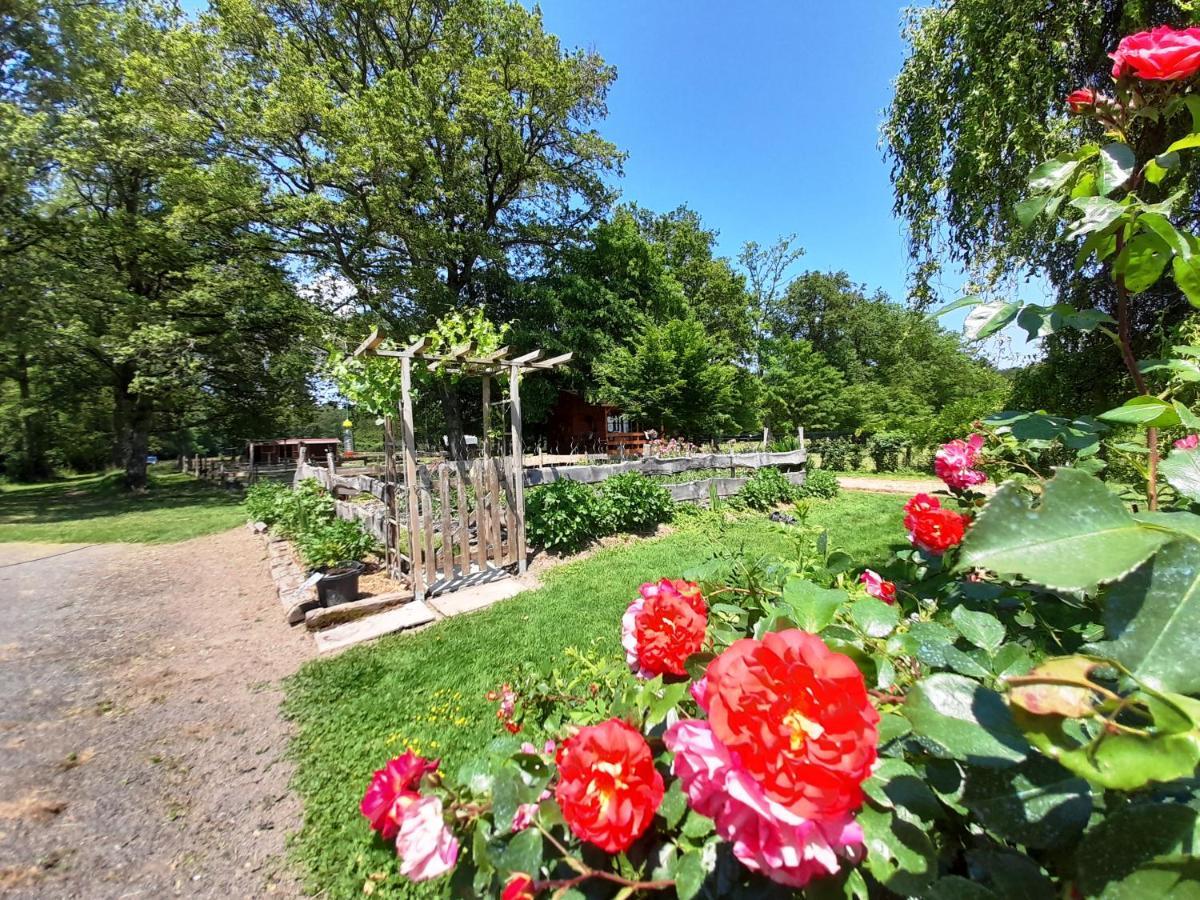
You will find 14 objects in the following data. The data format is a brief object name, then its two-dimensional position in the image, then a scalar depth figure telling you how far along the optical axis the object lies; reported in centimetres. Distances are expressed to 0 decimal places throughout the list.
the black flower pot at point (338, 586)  431
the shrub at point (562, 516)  580
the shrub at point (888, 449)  1684
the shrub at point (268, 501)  762
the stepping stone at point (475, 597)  436
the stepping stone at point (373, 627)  378
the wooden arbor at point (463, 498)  450
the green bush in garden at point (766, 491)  845
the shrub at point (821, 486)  938
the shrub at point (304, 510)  627
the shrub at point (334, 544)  480
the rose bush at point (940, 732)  37
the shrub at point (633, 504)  653
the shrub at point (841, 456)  1798
